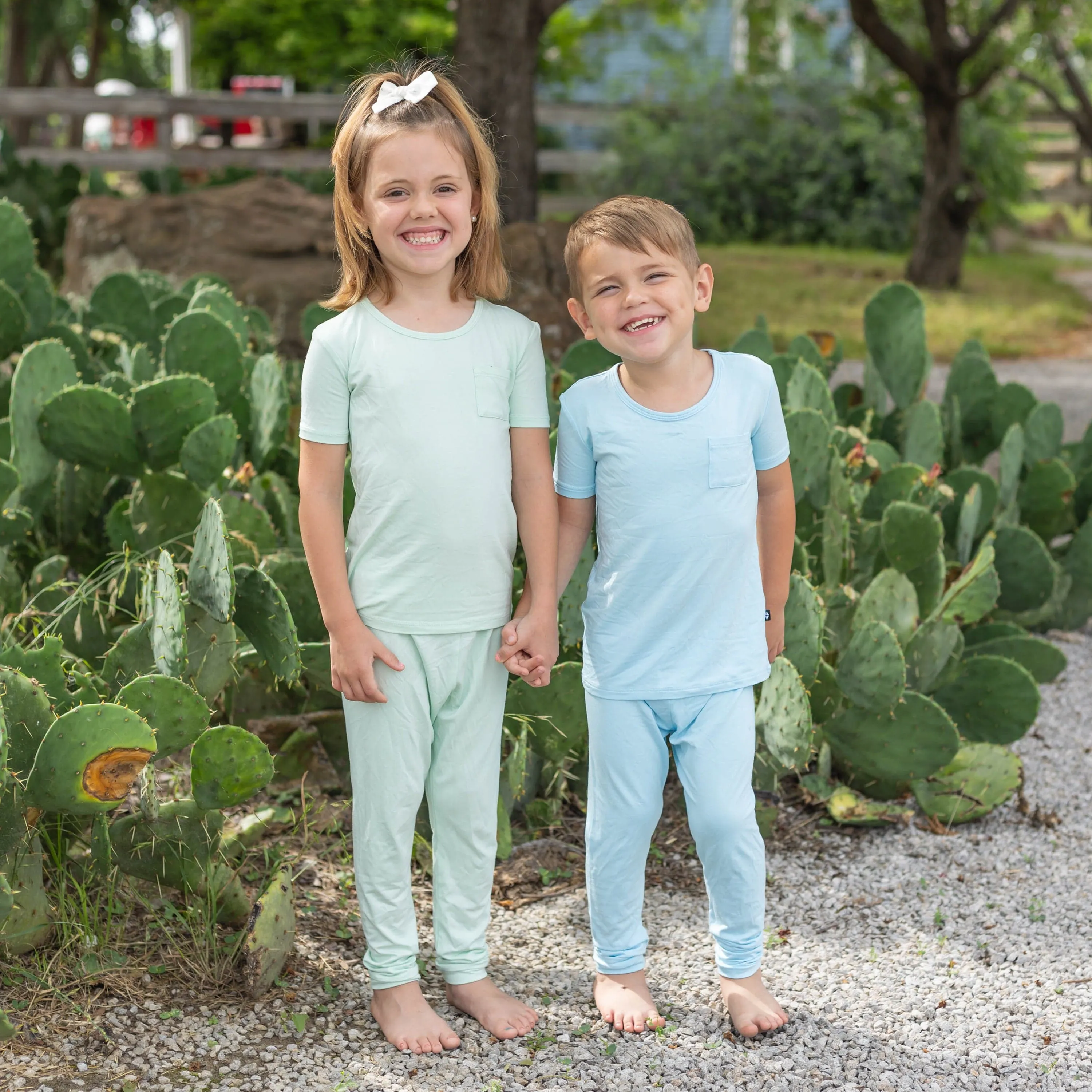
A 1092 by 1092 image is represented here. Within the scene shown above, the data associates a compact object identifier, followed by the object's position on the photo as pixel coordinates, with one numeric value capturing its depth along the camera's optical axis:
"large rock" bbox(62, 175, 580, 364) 6.52
